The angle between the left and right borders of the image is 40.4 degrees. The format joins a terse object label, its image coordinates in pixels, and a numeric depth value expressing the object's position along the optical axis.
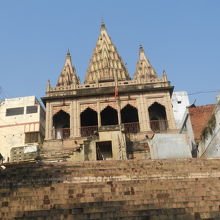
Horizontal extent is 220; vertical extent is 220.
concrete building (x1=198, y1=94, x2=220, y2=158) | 16.56
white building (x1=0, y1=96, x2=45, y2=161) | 32.06
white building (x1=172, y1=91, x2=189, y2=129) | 39.00
